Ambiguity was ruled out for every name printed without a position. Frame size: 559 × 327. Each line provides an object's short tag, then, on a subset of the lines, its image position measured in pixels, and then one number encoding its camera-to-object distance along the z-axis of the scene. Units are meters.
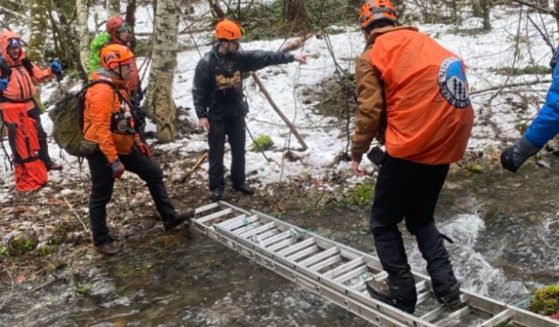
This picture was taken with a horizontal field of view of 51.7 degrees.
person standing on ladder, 3.89
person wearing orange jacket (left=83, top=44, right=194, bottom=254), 5.77
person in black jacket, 7.16
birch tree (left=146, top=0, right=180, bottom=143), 9.23
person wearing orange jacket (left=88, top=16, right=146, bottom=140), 7.79
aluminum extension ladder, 4.18
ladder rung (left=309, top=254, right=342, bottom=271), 5.21
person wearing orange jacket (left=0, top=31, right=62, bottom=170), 8.28
